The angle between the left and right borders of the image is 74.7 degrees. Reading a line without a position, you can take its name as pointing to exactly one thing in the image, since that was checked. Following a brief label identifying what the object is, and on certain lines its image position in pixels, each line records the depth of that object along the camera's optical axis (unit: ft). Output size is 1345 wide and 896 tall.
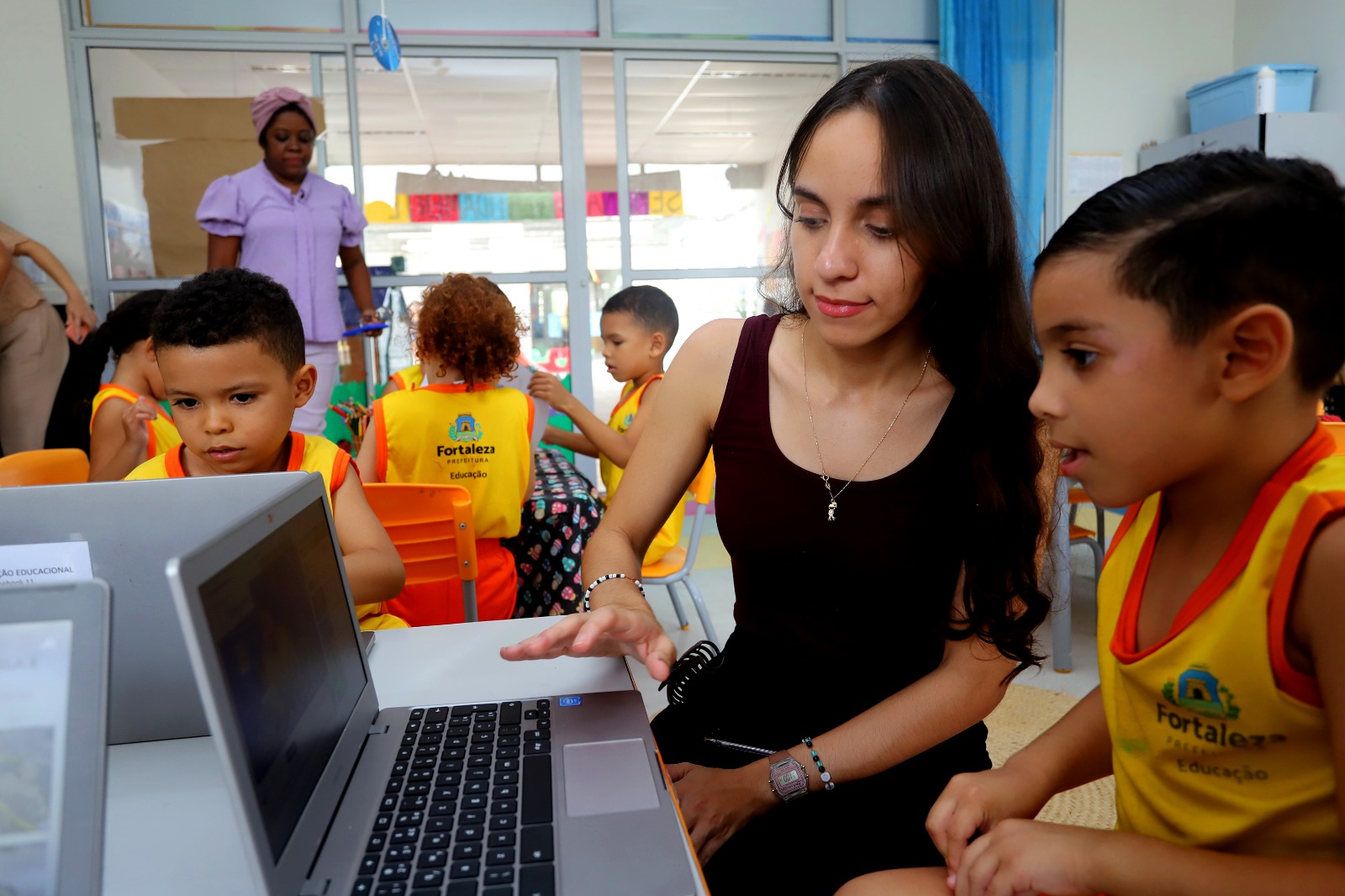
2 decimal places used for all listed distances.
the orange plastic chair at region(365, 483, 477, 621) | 5.38
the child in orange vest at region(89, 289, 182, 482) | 7.04
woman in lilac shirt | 10.34
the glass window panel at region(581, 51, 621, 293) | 14.57
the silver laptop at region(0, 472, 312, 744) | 2.44
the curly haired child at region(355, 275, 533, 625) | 7.39
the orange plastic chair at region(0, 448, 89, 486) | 5.31
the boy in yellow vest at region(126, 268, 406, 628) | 4.39
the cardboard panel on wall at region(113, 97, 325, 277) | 13.32
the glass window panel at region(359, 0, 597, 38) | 13.82
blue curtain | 14.78
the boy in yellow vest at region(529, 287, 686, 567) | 9.08
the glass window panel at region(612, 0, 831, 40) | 14.40
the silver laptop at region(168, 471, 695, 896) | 1.61
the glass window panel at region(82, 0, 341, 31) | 13.07
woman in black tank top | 3.15
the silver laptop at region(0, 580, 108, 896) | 1.50
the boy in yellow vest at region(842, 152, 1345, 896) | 1.97
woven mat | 6.25
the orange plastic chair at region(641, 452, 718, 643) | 8.36
